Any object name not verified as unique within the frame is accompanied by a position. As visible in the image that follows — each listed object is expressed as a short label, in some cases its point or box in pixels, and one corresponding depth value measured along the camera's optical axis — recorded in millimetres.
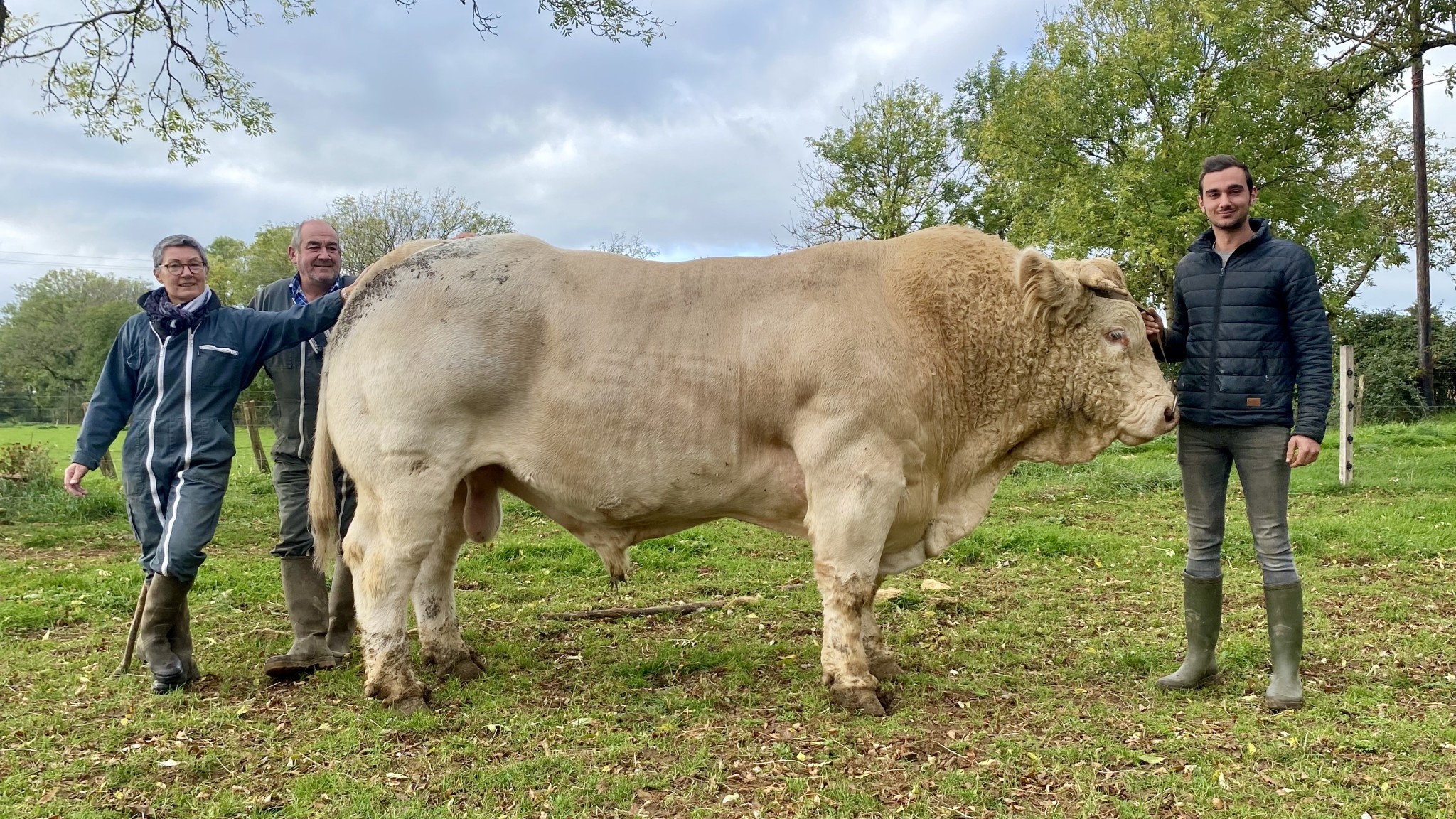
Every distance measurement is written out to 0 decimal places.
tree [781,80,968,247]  31703
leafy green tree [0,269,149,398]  48156
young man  4242
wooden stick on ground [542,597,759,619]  6180
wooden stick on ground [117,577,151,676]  4824
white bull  4359
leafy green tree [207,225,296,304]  50938
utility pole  22422
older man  5148
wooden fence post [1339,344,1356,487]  11570
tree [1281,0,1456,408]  10312
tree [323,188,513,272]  39094
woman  4555
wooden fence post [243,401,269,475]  14672
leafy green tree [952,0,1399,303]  20219
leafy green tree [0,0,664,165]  9414
